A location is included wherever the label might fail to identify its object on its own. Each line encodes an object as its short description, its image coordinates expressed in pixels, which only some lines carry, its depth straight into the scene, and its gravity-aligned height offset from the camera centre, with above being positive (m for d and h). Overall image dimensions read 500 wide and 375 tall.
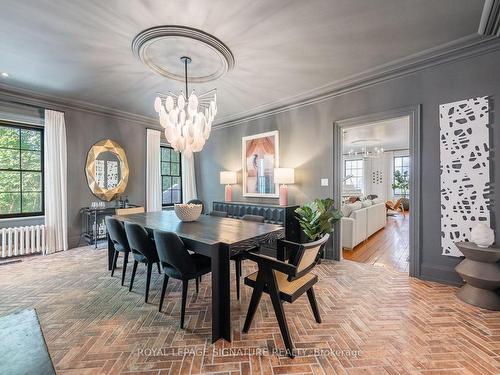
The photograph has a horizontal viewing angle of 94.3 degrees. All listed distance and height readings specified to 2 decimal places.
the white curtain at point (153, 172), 5.40 +0.29
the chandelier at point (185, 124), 2.71 +0.73
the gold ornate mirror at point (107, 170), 4.70 +0.32
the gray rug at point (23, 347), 0.94 -0.73
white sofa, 4.26 -0.80
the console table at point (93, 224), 4.43 -0.78
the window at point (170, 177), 6.00 +0.19
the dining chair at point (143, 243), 2.42 -0.63
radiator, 3.76 -0.92
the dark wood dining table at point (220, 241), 1.86 -0.50
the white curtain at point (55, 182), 4.11 +0.06
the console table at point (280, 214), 3.97 -0.56
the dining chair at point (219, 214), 3.65 -0.48
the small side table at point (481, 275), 2.26 -0.94
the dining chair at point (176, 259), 2.03 -0.68
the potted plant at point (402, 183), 9.78 -0.03
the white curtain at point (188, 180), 6.08 +0.11
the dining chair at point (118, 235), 2.82 -0.63
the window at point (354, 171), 10.86 +0.54
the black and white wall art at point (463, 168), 2.62 +0.16
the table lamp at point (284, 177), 4.21 +0.11
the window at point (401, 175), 9.84 +0.31
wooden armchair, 1.72 -0.83
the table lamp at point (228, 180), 5.18 +0.08
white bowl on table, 2.94 -0.35
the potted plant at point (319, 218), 3.53 -0.54
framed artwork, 4.69 +0.42
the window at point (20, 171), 3.99 +0.26
